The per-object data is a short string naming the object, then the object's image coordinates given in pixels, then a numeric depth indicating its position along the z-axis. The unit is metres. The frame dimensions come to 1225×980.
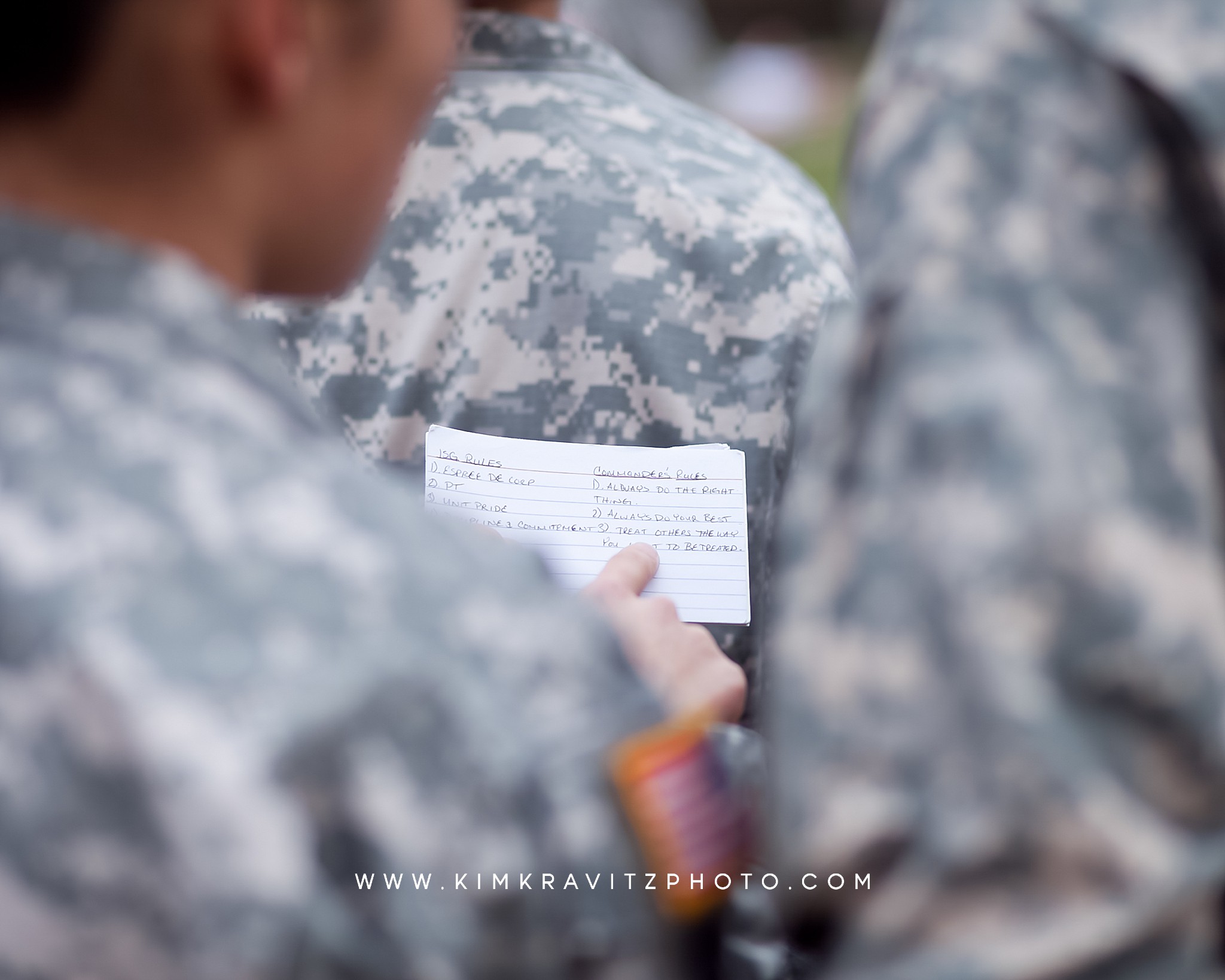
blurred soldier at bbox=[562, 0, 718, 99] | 8.79
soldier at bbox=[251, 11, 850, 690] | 3.02
